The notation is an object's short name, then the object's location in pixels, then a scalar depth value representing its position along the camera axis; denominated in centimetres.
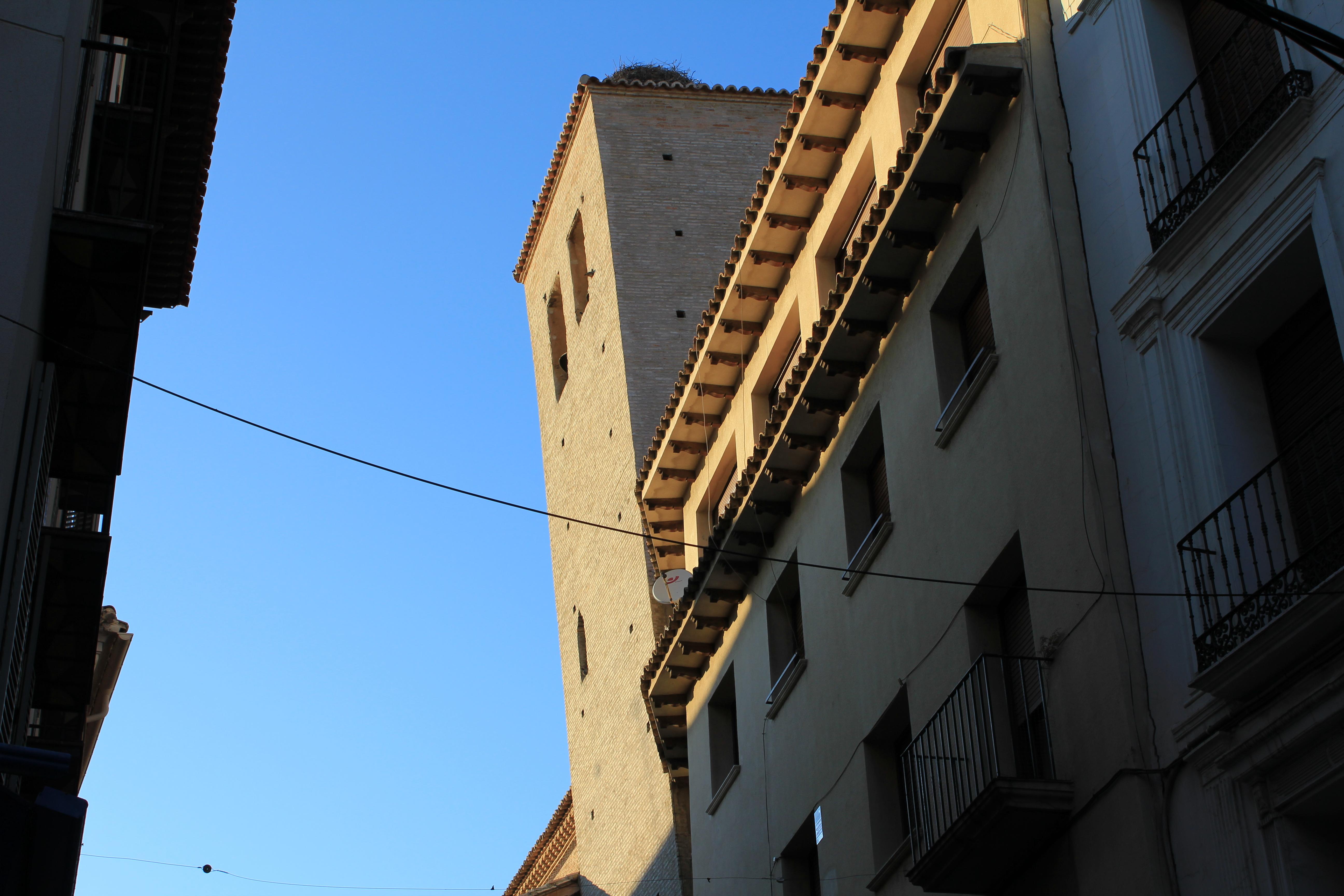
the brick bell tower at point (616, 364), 2258
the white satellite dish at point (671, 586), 1986
